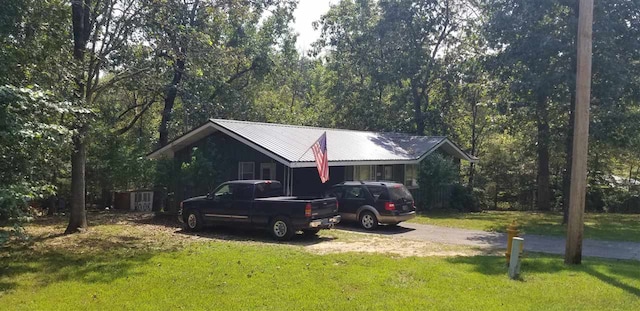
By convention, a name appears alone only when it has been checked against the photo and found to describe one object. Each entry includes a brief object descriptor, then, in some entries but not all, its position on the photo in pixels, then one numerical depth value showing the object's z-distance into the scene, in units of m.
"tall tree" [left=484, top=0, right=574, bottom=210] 19.12
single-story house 18.80
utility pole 10.33
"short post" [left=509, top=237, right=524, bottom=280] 9.45
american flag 15.03
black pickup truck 13.93
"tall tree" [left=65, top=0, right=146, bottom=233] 15.05
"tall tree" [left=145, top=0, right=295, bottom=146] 15.41
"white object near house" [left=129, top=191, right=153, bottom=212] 25.03
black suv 16.77
